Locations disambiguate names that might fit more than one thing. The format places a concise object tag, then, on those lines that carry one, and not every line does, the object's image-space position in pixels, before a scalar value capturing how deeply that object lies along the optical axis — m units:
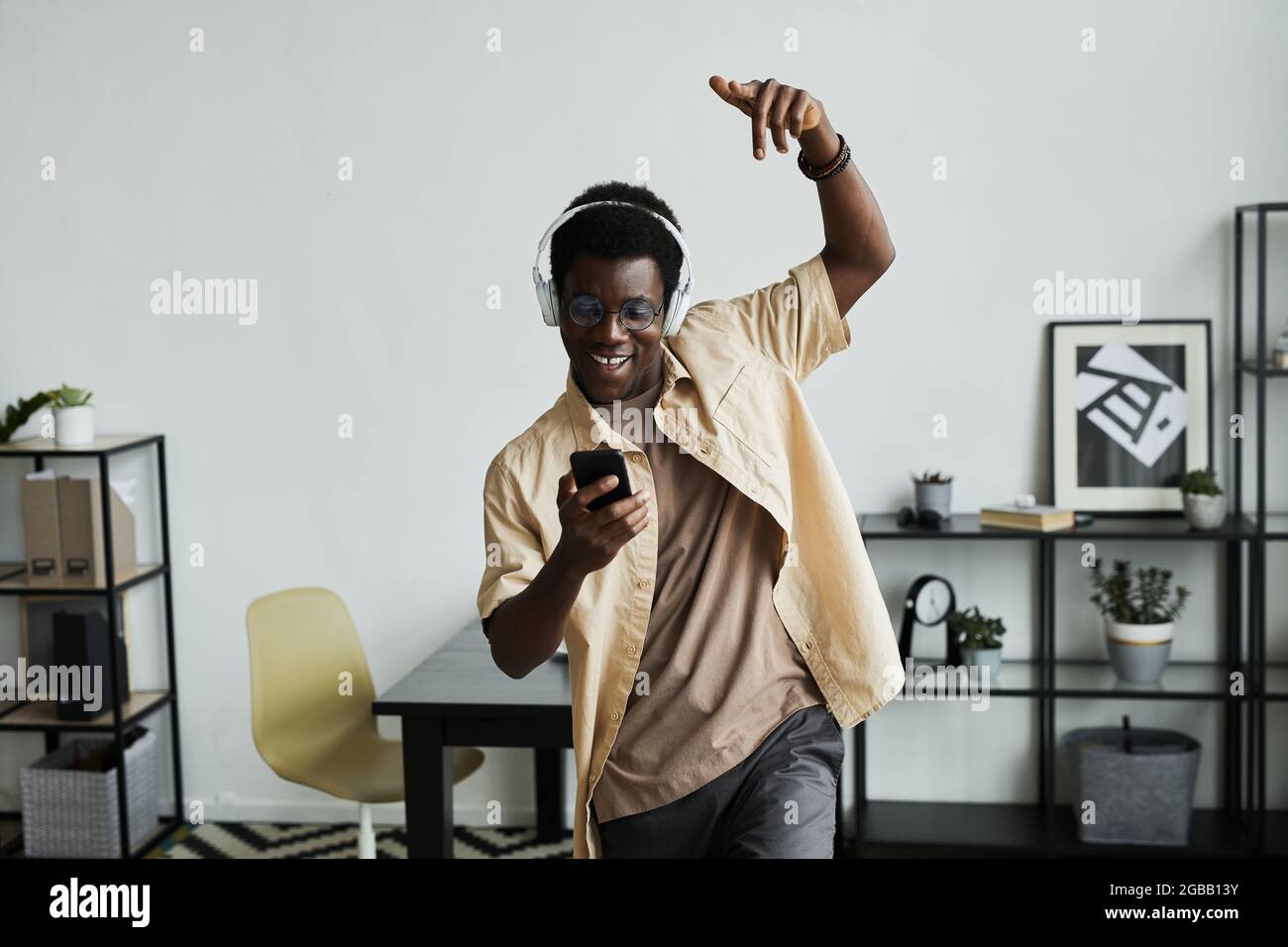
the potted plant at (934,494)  3.24
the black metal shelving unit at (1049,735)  3.13
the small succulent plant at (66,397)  3.36
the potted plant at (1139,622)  3.20
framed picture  3.28
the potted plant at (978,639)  3.23
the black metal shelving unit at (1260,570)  3.04
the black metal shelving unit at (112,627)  3.30
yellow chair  2.91
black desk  2.47
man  1.29
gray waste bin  3.16
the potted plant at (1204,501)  3.13
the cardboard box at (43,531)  3.35
